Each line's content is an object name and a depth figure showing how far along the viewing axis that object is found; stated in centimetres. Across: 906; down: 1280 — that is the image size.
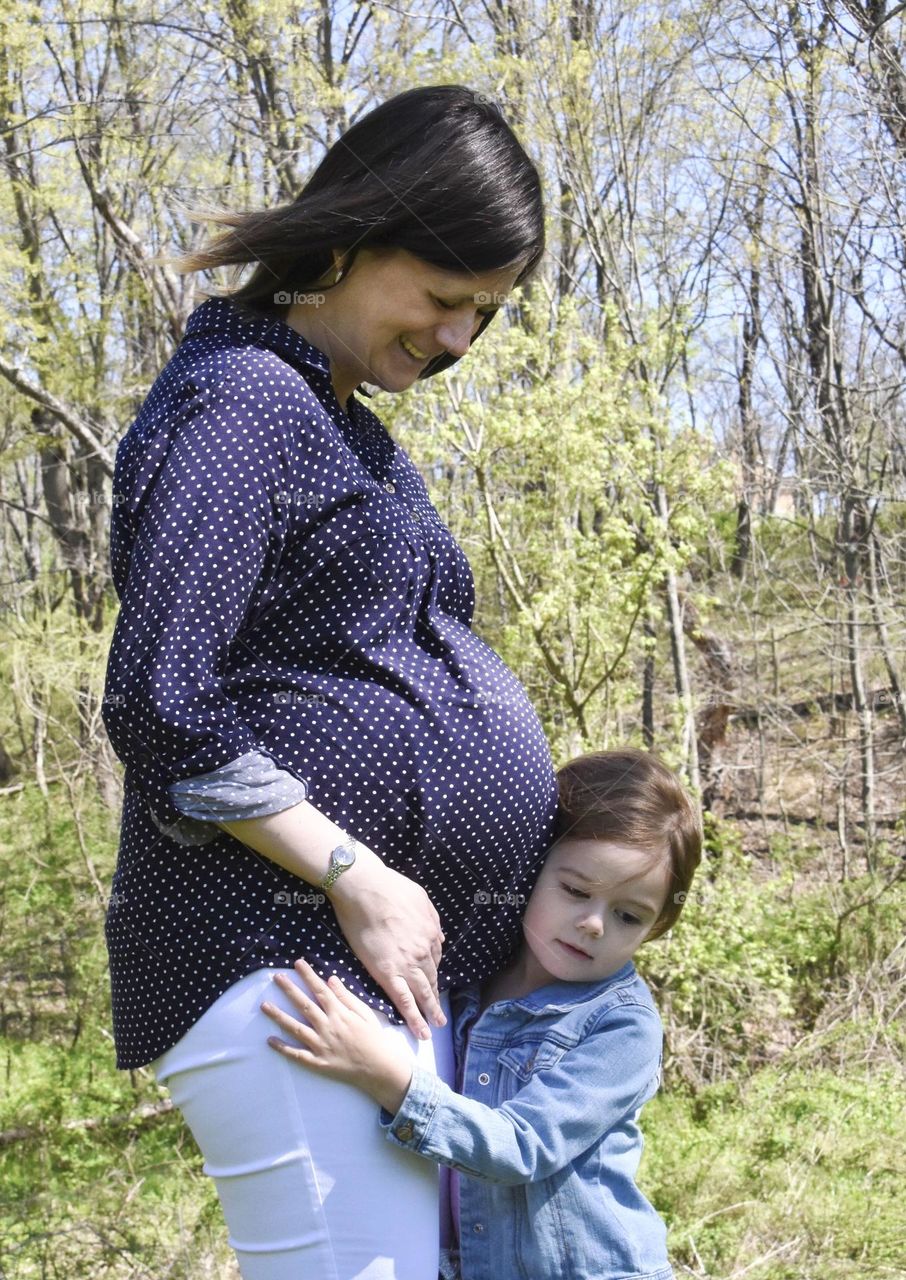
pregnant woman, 134
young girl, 158
